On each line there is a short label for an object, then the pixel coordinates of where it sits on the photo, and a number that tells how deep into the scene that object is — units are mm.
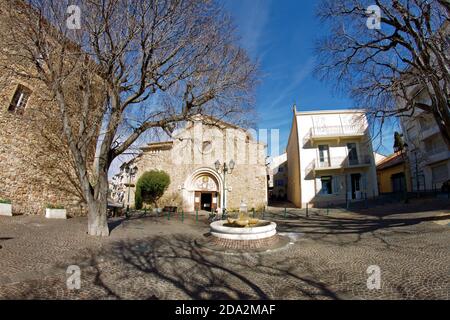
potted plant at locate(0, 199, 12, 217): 9391
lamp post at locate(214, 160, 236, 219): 14041
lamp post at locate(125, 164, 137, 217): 20709
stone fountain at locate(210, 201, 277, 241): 6961
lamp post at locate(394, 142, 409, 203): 17938
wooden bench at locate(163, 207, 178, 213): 19828
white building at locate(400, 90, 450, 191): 19906
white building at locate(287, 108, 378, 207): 20469
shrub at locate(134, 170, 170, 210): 20797
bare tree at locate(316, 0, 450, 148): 7152
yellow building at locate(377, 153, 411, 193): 24364
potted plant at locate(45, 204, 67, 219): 10828
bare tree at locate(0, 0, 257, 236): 6973
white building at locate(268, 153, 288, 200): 34969
